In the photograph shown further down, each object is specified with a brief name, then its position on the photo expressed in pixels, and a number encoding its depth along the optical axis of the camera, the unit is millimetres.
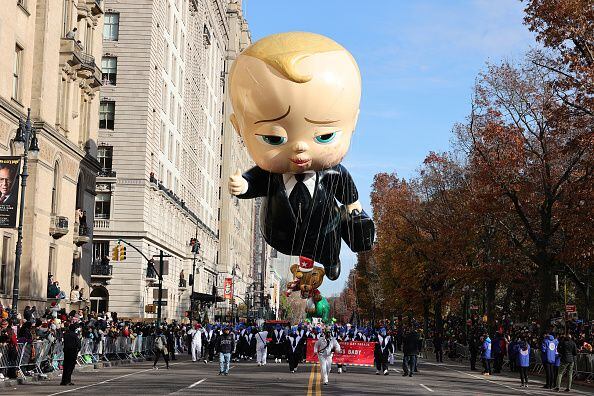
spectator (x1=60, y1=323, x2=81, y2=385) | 22797
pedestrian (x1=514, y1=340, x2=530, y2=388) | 28500
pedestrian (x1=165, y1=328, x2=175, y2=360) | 39594
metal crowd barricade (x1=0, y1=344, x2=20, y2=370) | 22562
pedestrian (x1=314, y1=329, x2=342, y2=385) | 24609
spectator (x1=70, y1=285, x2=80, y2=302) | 40875
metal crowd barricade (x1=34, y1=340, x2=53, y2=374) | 25252
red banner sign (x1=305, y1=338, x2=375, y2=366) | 32062
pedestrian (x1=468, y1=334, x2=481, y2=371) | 38438
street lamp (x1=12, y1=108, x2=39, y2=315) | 26359
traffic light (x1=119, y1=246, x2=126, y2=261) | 44406
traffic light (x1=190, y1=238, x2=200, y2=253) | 54906
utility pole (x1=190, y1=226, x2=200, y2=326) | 54775
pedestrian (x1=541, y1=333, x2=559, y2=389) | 26203
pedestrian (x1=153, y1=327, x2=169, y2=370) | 31750
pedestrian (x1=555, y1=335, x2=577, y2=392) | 25828
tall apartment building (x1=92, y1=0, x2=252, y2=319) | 55219
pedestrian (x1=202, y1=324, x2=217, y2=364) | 40969
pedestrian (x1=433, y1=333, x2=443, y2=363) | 49438
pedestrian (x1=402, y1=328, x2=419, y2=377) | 29047
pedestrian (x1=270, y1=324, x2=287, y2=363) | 38344
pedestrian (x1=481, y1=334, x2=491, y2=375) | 34175
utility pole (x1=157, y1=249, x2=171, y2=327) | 44312
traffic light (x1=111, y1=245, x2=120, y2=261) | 46119
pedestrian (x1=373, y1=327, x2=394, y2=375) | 30828
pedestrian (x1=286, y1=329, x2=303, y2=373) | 30219
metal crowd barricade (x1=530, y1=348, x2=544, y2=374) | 35906
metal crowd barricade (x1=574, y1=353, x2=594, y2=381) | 29656
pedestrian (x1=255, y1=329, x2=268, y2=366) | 35250
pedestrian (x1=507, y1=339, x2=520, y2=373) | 34906
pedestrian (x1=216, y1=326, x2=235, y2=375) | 28234
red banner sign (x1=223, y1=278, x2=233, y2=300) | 84350
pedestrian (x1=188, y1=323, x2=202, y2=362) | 39706
